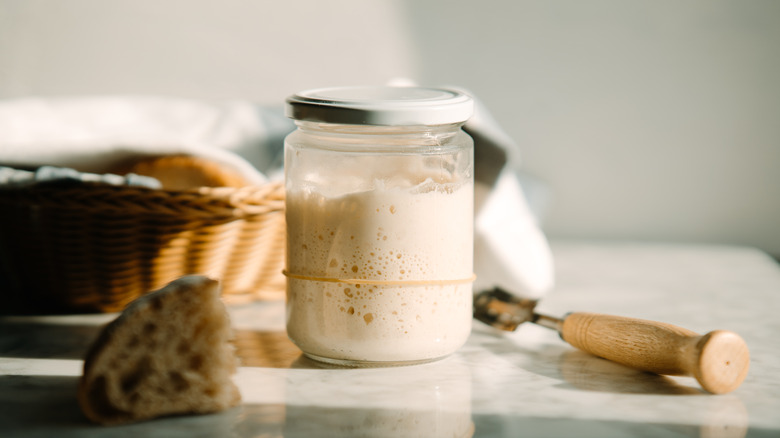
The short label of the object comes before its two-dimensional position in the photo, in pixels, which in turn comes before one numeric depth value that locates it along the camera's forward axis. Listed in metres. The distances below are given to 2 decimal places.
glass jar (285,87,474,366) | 0.64
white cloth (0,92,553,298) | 0.86
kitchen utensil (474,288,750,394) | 0.61
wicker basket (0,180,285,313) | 0.79
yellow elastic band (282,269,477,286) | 0.65
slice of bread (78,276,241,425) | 0.55
